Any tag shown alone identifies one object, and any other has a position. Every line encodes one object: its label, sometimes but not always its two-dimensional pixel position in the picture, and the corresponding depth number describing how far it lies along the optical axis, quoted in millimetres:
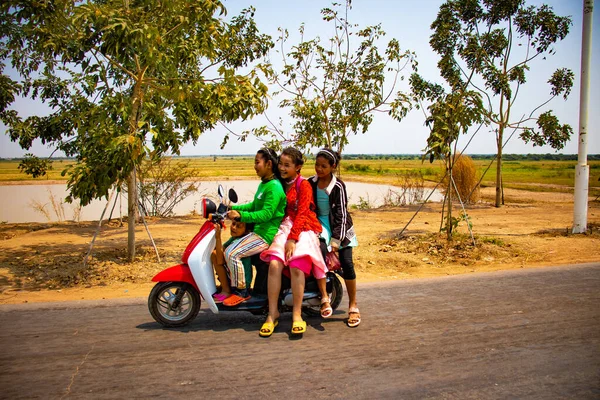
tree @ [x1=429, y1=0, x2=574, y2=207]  13984
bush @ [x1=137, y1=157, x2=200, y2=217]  14711
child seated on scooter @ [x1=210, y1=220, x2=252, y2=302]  4676
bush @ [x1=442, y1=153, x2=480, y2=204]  18484
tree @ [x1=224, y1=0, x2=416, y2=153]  12426
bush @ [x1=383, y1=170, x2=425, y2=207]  19062
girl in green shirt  4613
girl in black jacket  4742
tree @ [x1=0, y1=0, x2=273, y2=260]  6164
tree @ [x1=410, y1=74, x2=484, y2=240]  8695
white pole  9875
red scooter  4551
